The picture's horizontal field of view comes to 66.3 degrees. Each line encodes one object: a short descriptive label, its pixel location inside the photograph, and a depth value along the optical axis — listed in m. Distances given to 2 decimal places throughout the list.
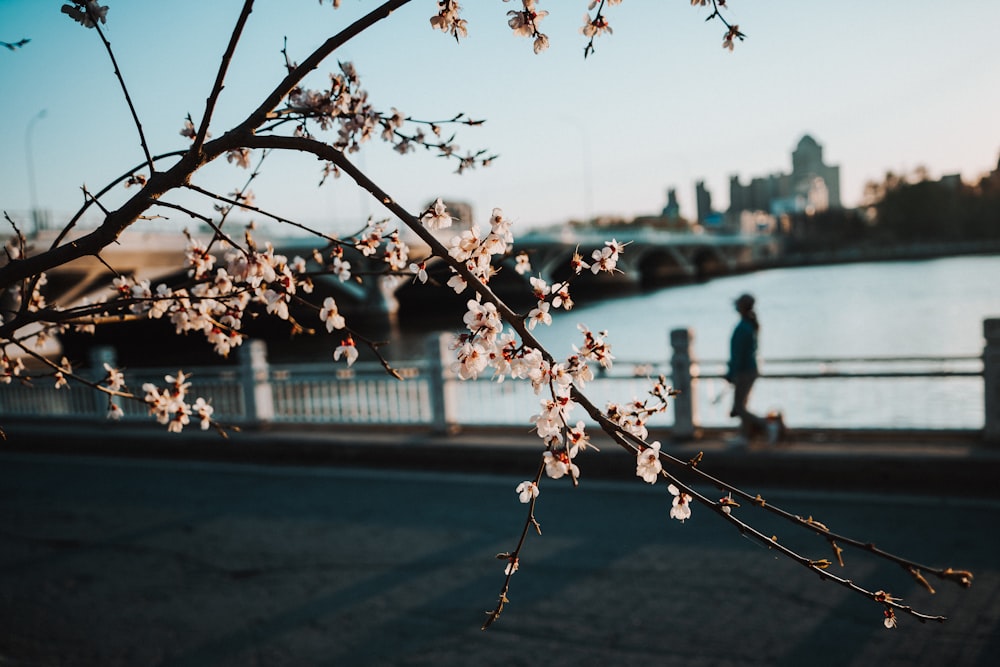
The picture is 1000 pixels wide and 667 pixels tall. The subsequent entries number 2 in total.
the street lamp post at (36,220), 22.94
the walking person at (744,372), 8.65
